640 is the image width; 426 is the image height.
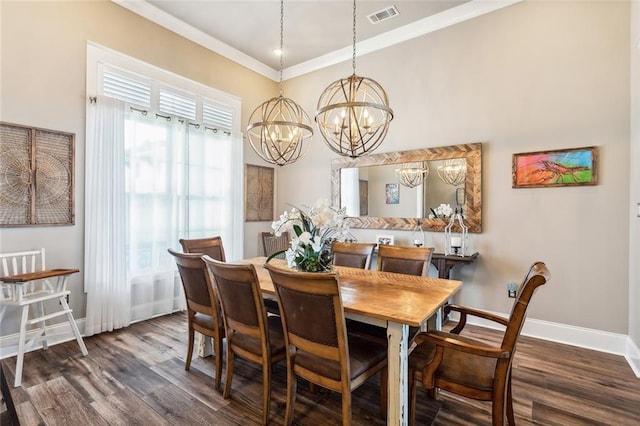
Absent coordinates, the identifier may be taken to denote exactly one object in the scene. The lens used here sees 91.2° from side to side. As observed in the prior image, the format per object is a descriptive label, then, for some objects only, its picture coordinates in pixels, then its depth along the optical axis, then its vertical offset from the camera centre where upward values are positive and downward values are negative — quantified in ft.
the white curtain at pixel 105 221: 10.84 -0.35
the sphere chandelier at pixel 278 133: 8.54 +2.32
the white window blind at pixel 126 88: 11.47 +4.70
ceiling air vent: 12.35 +8.02
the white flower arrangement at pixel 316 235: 7.48 -0.55
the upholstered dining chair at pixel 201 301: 7.61 -2.29
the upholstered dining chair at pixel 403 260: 9.01 -1.42
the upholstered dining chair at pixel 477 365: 5.05 -2.81
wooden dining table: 5.61 -1.81
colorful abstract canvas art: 10.15 +1.56
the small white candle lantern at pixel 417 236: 13.24 -1.00
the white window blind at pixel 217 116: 14.80 +4.67
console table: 11.47 -1.80
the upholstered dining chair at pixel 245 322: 6.39 -2.41
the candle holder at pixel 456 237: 12.11 -0.94
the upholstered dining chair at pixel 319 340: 5.26 -2.32
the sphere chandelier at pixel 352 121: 7.00 +2.30
